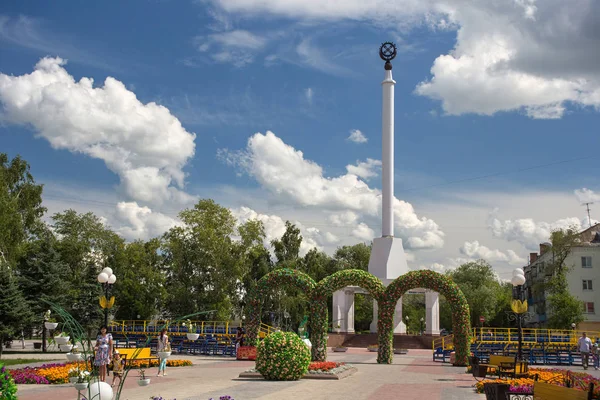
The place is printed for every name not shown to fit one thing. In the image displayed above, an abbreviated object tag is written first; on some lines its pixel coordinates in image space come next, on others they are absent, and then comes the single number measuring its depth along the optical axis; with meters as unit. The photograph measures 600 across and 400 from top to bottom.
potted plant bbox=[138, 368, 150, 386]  13.28
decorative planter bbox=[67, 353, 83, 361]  14.48
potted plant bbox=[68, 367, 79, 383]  10.75
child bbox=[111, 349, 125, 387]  16.90
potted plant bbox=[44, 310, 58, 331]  20.20
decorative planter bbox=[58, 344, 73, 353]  17.05
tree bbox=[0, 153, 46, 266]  40.88
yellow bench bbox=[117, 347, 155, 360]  20.62
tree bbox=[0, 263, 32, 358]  29.80
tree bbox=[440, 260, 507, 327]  74.19
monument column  46.09
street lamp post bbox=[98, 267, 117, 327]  22.07
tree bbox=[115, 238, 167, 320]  59.91
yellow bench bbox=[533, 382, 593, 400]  9.40
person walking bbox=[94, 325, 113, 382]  16.67
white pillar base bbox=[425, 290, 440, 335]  45.45
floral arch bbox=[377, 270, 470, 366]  26.83
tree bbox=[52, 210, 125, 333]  45.38
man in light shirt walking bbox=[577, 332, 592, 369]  27.30
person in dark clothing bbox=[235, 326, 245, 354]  31.88
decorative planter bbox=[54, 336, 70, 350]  16.39
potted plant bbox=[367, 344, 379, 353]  41.08
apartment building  59.46
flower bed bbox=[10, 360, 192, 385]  17.72
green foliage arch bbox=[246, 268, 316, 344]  27.94
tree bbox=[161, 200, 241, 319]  57.31
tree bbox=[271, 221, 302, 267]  67.94
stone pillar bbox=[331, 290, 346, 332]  48.56
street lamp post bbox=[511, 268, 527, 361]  20.56
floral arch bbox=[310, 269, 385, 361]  26.44
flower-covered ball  18.30
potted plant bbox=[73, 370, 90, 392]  9.60
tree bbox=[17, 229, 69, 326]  36.44
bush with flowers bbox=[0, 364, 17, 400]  7.94
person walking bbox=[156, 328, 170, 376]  20.91
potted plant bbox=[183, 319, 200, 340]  19.75
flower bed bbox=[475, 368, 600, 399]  12.05
